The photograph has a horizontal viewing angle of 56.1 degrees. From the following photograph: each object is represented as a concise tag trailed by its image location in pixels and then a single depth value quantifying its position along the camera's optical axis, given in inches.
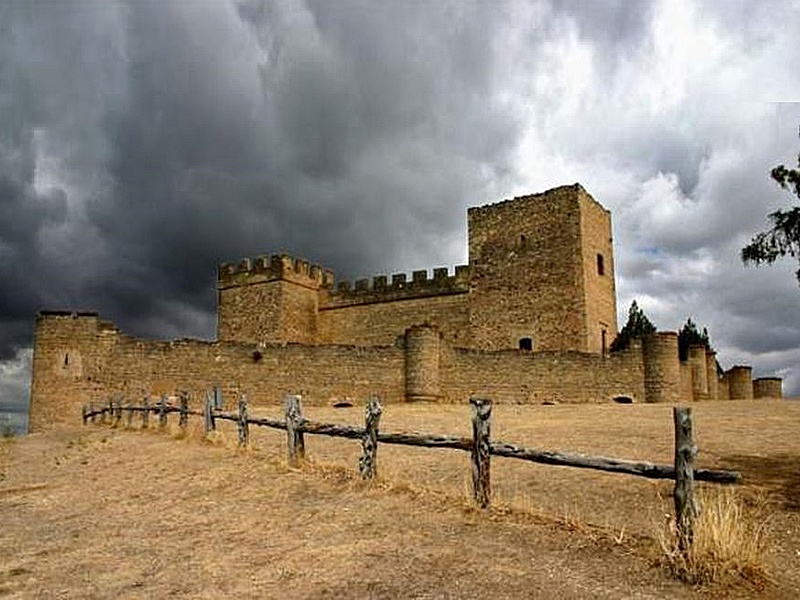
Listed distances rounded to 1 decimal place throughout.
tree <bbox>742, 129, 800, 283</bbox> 409.7
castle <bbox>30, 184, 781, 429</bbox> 967.0
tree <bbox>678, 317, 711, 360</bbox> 1579.2
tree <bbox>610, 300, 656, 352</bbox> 1509.6
